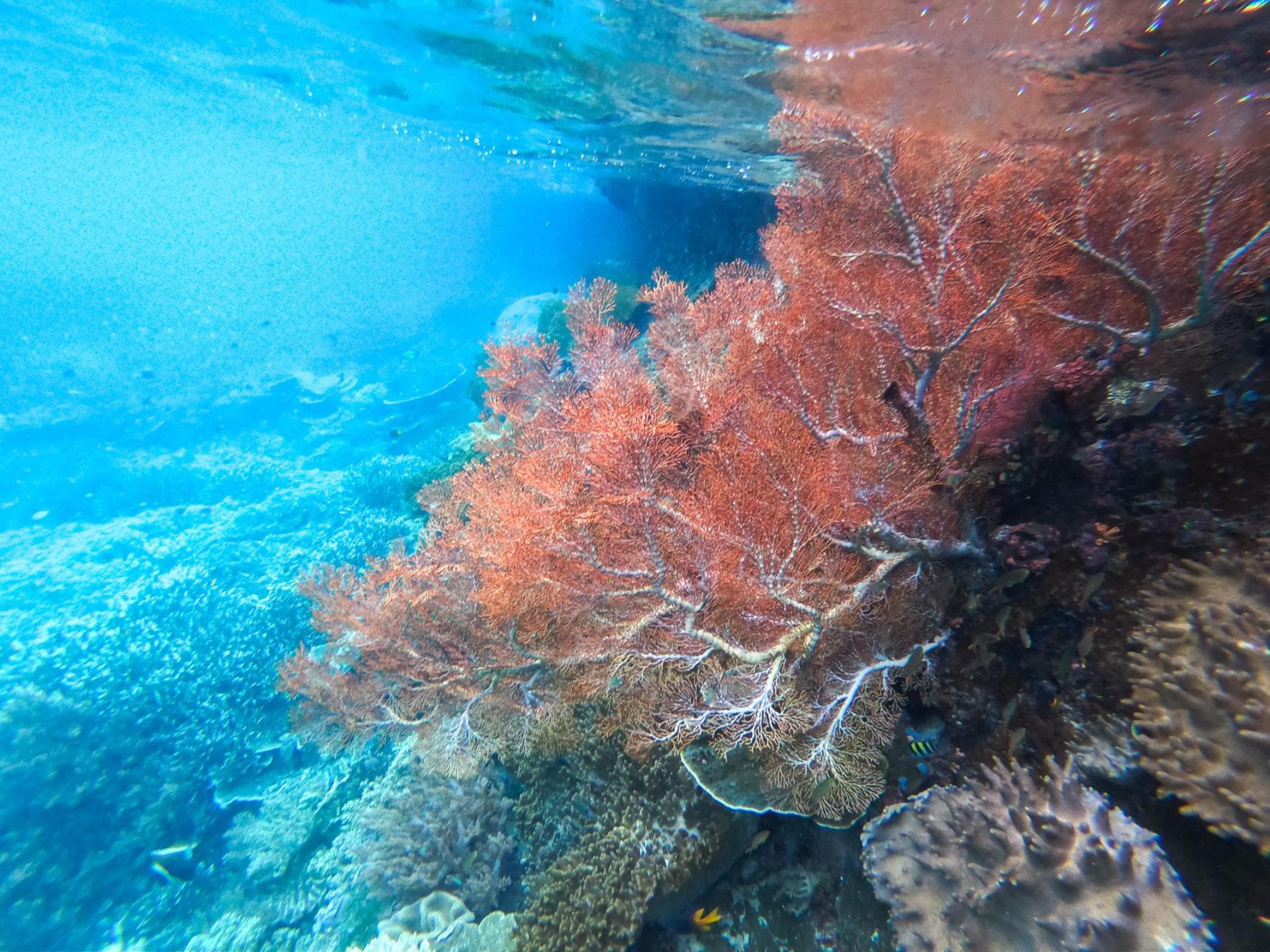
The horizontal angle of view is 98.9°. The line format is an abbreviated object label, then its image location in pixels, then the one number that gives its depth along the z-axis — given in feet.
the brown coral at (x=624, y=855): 13.75
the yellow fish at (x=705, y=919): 14.23
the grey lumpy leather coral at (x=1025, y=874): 7.20
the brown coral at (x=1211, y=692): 7.02
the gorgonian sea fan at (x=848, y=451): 10.96
